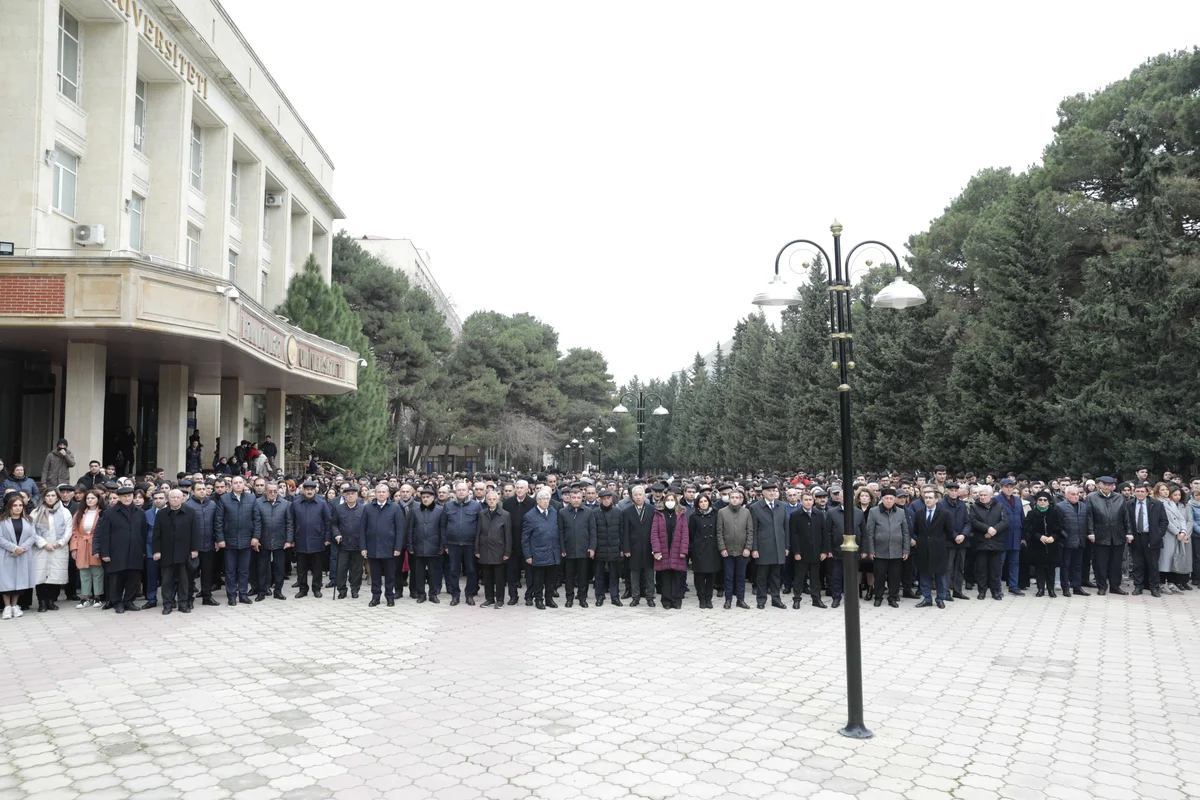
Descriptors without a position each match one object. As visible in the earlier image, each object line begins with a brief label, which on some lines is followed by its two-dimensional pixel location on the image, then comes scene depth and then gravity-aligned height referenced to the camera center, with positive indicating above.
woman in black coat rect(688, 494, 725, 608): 12.56 -1.33
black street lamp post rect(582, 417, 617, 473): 61.88 +1.91
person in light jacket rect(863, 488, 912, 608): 12.45 -1.21
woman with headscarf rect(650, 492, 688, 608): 12.38 -1.26
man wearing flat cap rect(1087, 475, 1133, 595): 13.41 -1.18
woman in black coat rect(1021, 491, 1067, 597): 13.37 -1.27
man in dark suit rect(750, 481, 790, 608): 12.58 -1.19
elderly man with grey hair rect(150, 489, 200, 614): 11.70 -1.10
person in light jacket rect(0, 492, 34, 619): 11.36 -1.21
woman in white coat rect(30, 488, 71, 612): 11.83 -1.13
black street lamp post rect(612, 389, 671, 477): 29.86 +1.84
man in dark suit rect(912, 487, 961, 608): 12.54 -1.35
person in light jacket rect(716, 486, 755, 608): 12.43 -1.15
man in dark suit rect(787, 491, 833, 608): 12.65 -1.29
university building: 16.89 +6.08
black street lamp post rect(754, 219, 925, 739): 6.39 +0.27
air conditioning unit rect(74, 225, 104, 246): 19.52 +5.32
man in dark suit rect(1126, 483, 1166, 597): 13.38 -1.23
